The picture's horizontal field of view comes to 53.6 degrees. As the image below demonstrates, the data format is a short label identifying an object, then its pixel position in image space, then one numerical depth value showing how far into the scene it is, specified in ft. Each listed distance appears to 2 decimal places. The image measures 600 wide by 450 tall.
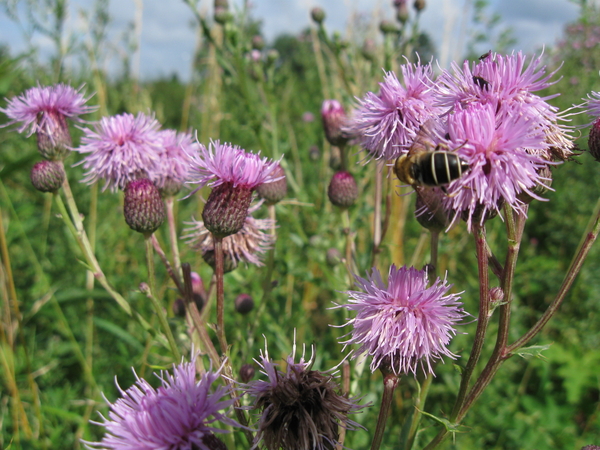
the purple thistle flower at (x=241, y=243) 0.51
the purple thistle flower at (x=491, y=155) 0.35
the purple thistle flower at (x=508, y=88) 0.39
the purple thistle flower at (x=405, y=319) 0.38
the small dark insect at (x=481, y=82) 0.39
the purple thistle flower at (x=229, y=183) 0.41
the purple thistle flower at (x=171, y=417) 0.33
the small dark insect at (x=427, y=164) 0.36
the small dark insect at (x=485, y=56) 0.40
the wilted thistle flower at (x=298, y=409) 0.35
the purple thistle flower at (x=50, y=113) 0.51
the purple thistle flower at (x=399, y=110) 0.43
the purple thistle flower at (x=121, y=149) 0.50
